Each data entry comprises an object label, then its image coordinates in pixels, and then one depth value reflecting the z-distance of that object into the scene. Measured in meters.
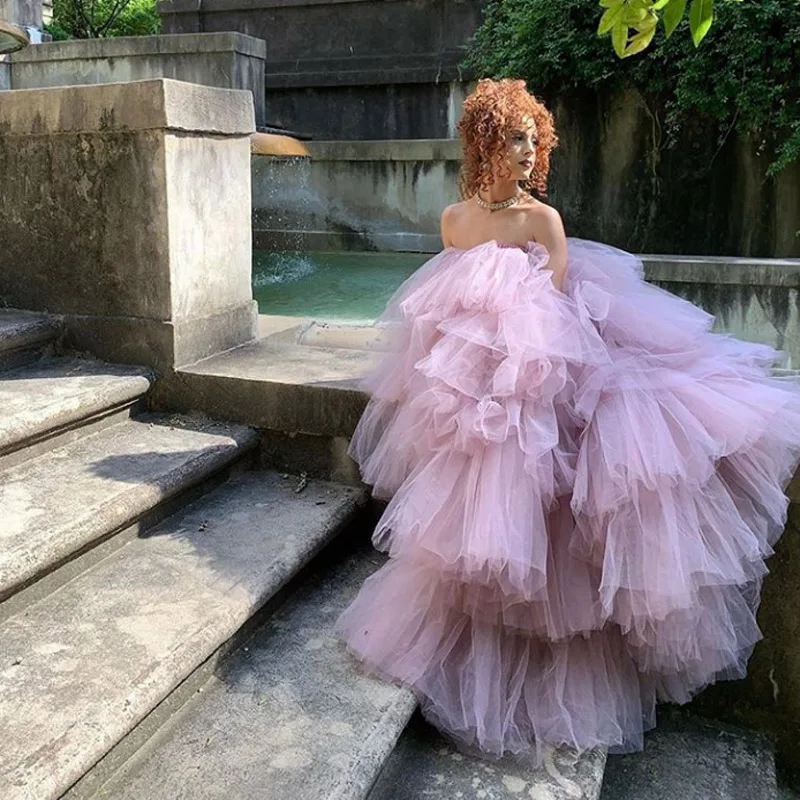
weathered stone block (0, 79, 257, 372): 2.86
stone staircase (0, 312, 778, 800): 1.67
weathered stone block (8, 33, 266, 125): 9.14
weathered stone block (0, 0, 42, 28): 8.25
